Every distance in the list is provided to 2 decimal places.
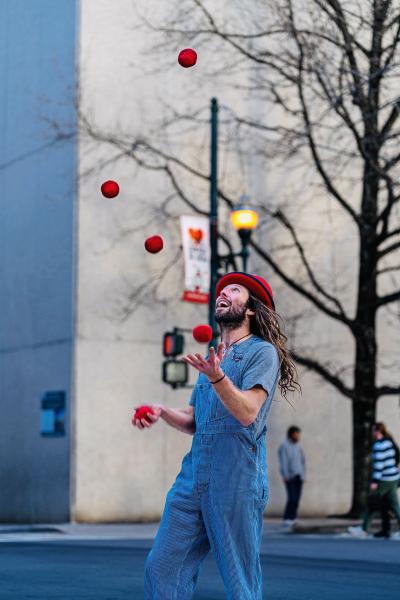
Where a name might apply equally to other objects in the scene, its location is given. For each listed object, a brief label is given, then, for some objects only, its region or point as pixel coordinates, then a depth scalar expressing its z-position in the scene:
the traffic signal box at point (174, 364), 19.59
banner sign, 20.17
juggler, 4.85
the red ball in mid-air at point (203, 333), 4.54
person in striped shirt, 17.12
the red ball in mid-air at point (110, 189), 6.81
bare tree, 19.17
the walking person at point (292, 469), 20.66
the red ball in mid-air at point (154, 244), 6.50
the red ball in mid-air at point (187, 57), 7.86
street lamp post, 19.33
